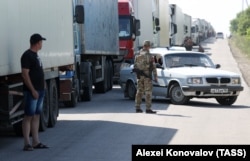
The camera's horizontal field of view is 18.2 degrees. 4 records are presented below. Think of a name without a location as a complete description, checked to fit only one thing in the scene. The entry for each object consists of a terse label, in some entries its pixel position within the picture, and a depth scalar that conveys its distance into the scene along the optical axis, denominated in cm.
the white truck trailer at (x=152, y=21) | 3538
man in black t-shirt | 1202
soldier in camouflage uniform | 1836
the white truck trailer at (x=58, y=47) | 1209
